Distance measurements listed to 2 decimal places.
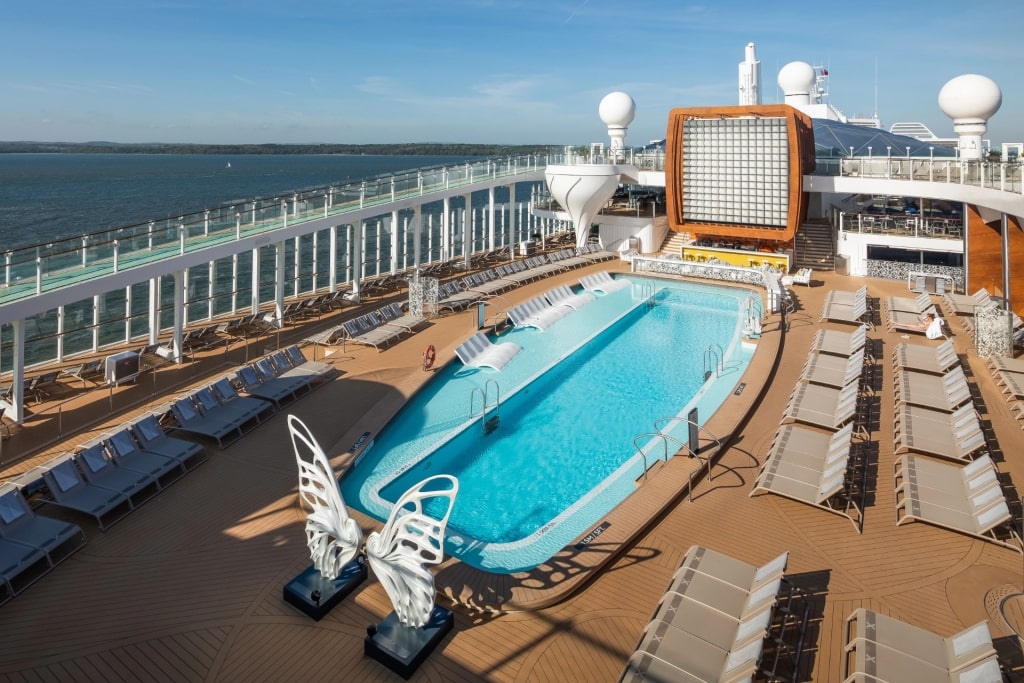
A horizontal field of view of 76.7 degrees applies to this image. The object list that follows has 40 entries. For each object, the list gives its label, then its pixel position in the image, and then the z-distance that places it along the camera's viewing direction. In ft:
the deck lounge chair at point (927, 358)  36.60
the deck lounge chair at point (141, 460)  25.32
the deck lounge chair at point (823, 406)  29.71
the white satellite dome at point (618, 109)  87.15
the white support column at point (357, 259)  54.11
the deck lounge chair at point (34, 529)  20.45
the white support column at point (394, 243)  61.41
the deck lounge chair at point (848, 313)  48.65
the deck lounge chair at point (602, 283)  63.77
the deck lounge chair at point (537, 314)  50.37
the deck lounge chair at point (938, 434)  26.66
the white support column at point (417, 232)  63.02
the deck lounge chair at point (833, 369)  34.73
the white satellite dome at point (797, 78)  95.50
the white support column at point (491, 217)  74.92
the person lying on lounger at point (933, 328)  44.39
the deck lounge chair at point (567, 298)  56.65
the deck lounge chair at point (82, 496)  22.57
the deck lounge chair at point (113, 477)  24.02
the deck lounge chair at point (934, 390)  31.53
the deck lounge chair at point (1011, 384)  32.96
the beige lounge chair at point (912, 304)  50.16
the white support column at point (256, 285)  47.01
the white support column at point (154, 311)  41.68
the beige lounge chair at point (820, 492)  23.31
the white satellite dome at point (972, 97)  61.98
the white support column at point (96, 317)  40.27
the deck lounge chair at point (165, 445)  26.63
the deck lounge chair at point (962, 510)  21.68
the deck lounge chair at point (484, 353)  41.11
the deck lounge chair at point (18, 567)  18.86
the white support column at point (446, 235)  69.56
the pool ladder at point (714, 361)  40.57
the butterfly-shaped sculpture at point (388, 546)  16.22
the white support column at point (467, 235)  69.15
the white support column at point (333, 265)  56.65
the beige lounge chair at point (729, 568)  17.83
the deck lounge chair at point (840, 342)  39.90
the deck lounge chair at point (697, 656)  14.80
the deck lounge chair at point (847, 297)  52.24
